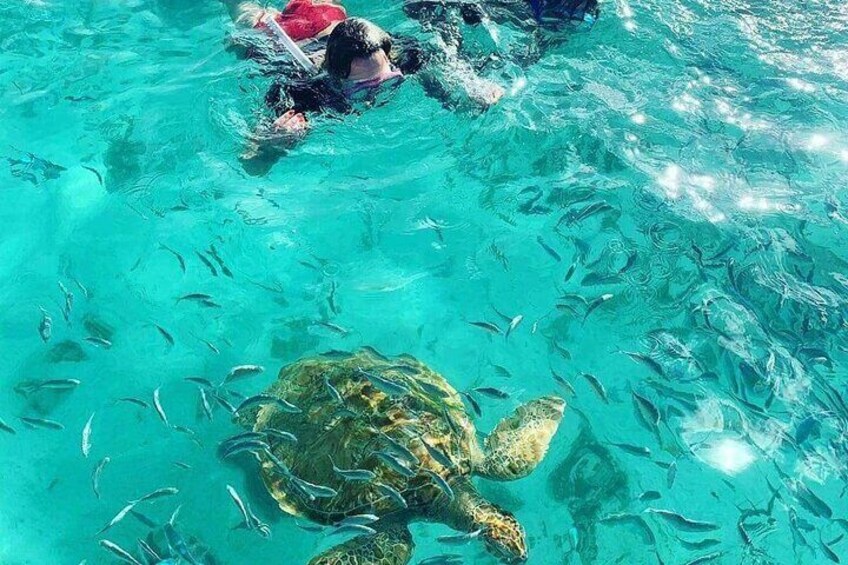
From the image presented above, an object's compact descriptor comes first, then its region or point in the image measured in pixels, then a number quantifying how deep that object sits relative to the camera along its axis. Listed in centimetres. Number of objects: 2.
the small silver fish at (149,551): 355
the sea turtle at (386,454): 363
